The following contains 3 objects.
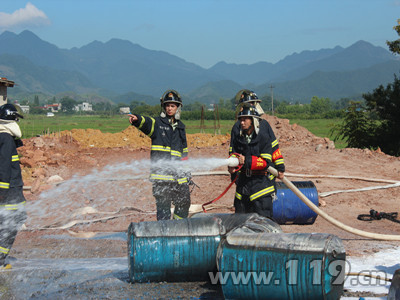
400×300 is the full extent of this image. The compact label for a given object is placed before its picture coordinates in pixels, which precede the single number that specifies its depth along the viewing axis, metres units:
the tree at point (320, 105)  157.09
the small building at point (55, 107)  161.04
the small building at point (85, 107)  187.43
